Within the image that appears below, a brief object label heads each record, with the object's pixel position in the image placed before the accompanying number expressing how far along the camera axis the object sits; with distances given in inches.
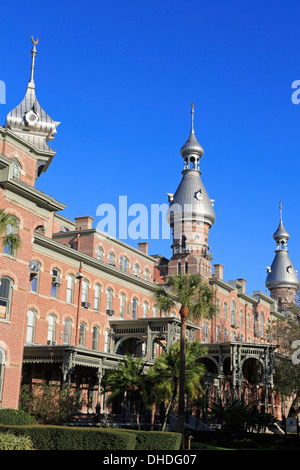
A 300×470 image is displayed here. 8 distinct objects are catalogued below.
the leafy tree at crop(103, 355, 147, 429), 1224.8
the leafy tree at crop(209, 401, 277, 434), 1523.1
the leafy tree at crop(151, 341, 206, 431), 1216.2
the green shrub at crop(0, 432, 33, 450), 647.8
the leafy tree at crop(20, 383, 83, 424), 1171.9
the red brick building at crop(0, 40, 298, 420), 1137.4
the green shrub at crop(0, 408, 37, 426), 914.1
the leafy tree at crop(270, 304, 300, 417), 2090.3
